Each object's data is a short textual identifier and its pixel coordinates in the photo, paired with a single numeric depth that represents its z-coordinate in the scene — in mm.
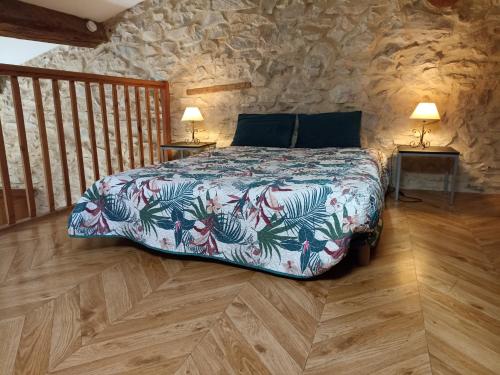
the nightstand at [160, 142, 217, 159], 3729
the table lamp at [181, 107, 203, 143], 3838
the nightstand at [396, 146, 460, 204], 2932
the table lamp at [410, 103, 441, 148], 3053
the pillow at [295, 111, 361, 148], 3213
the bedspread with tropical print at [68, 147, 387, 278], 1631
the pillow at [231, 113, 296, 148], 3383
